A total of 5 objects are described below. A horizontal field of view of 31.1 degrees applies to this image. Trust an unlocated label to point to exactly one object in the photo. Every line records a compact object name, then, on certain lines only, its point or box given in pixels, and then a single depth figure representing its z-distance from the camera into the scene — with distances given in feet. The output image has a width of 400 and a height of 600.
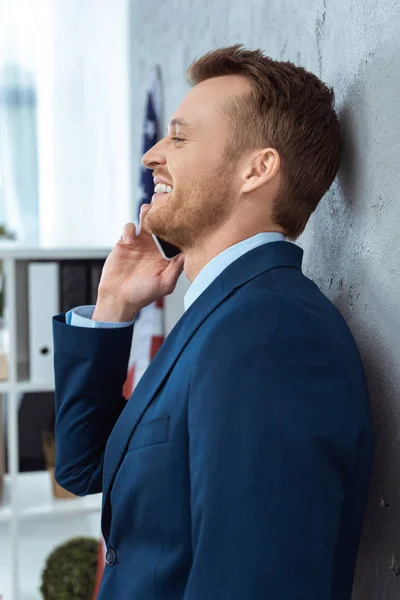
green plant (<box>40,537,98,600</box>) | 7.80
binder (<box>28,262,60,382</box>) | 7.60
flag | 7.35
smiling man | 2.36
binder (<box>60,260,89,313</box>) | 7.75
